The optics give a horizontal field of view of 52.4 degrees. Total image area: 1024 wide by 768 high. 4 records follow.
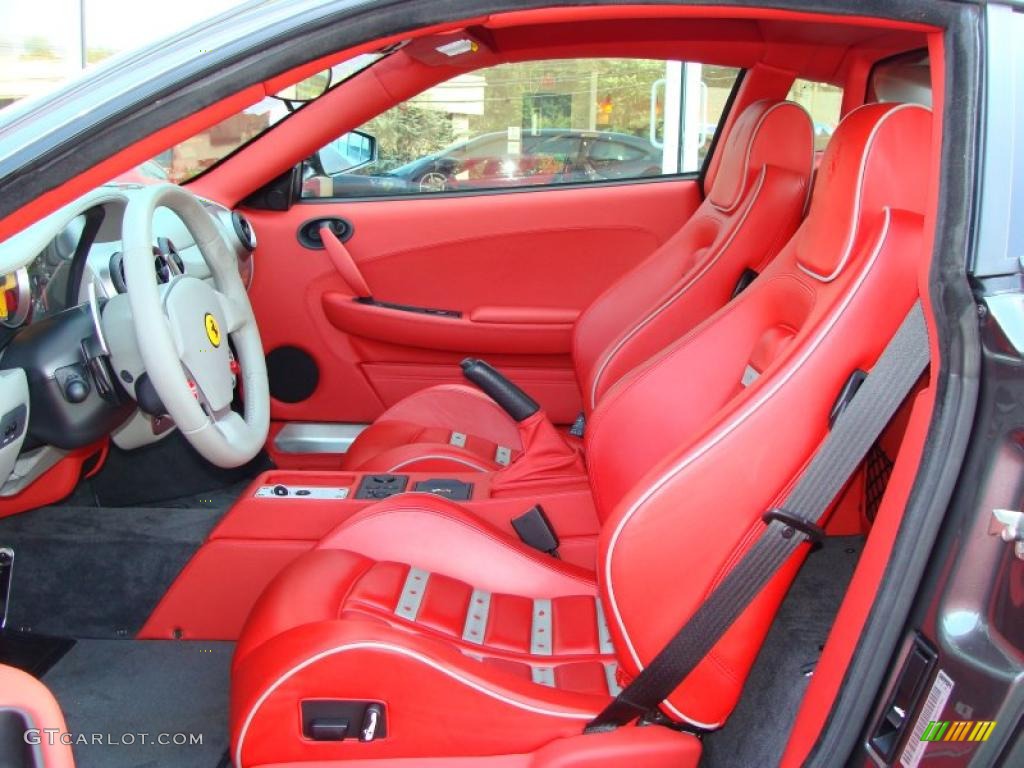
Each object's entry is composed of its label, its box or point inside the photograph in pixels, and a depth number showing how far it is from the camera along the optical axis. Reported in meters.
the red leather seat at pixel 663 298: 2.11
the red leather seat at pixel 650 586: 1.25
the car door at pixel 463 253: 2.88
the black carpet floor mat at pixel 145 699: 1.78
